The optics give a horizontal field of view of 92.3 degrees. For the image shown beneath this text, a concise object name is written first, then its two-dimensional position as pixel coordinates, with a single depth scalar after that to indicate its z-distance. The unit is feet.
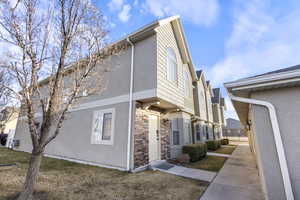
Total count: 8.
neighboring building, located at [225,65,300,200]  8.56
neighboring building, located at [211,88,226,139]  63.80
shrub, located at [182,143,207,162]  25.67
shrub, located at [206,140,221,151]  43.24
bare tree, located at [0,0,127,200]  10.05
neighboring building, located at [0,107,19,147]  45.04
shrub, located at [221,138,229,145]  59.29
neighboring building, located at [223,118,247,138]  106.01
